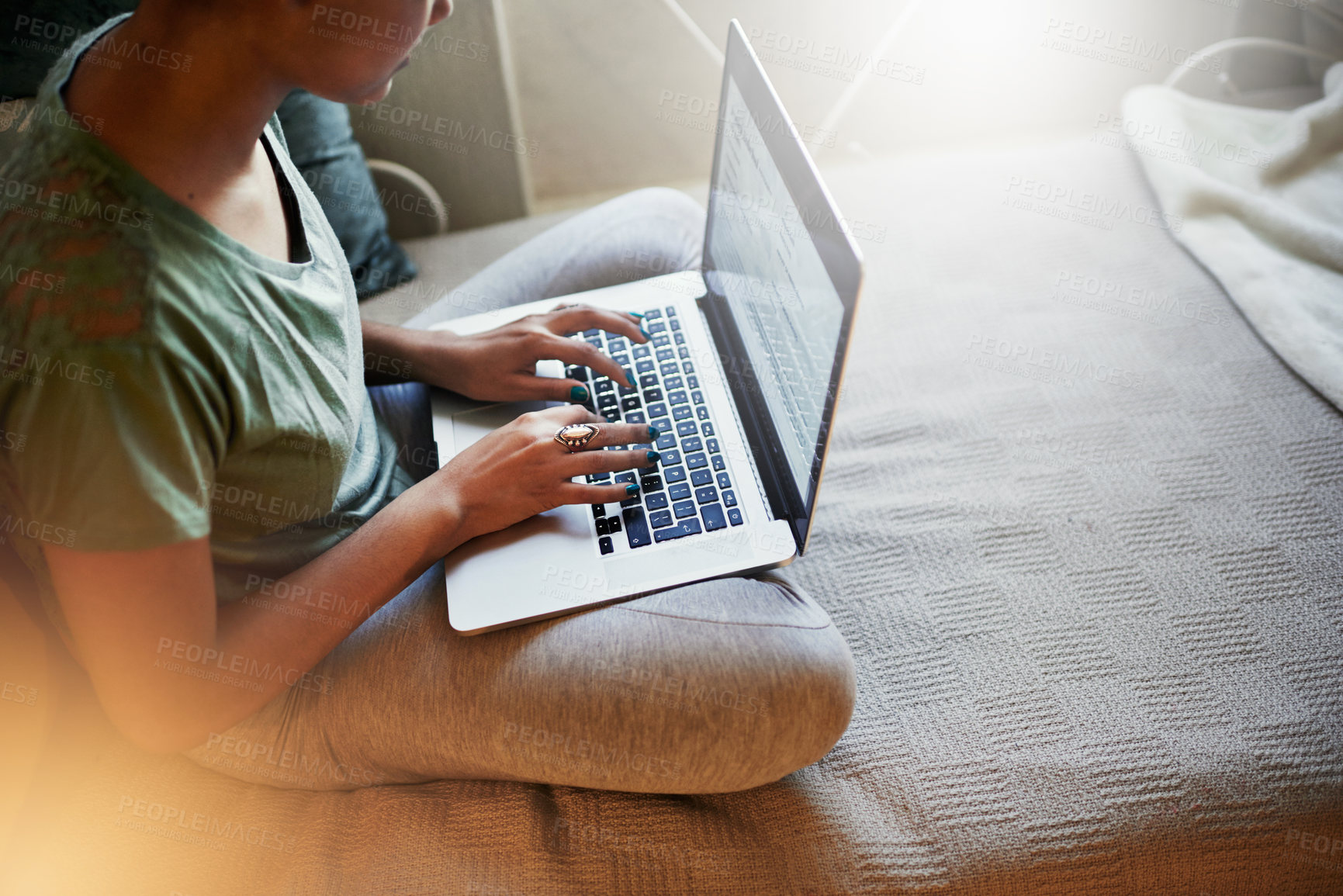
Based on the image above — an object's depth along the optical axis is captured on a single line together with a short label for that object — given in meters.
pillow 0.90
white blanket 1.02
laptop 0.69
